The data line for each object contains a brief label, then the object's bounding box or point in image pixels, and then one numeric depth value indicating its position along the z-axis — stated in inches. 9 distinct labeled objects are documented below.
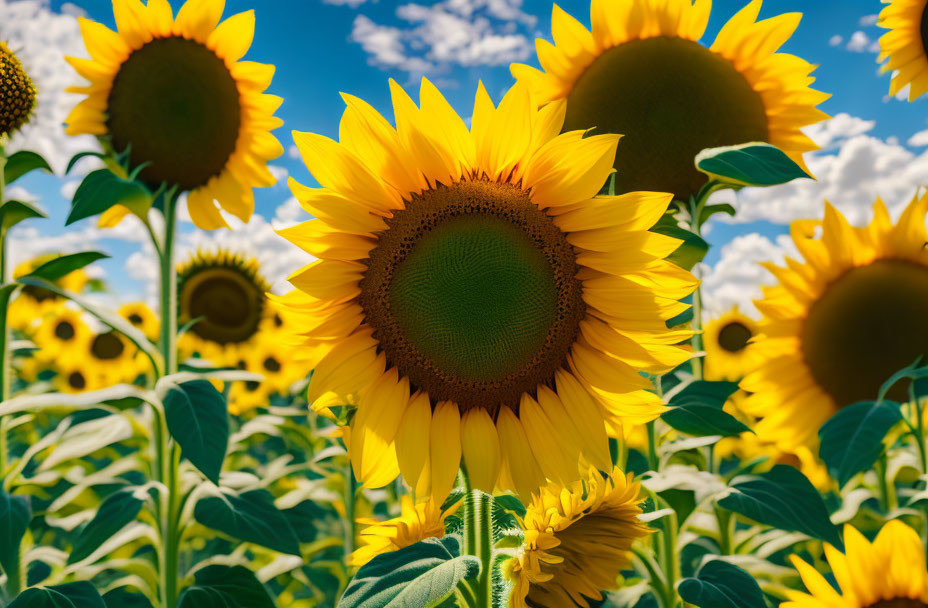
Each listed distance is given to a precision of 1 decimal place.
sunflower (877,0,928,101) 38.8
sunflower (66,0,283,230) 34.5
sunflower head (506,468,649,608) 17.3
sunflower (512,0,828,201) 23.8
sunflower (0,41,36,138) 26.2
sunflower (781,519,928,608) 25.2
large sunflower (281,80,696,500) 17.4
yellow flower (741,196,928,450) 30.8
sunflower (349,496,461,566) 20.1
